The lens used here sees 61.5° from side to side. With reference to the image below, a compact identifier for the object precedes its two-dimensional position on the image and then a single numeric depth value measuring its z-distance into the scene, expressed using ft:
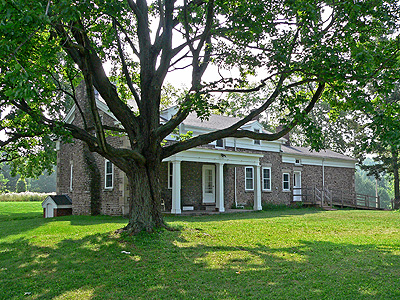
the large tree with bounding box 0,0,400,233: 27.07
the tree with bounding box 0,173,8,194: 203.49
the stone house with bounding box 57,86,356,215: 60.64
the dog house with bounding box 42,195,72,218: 66.80
